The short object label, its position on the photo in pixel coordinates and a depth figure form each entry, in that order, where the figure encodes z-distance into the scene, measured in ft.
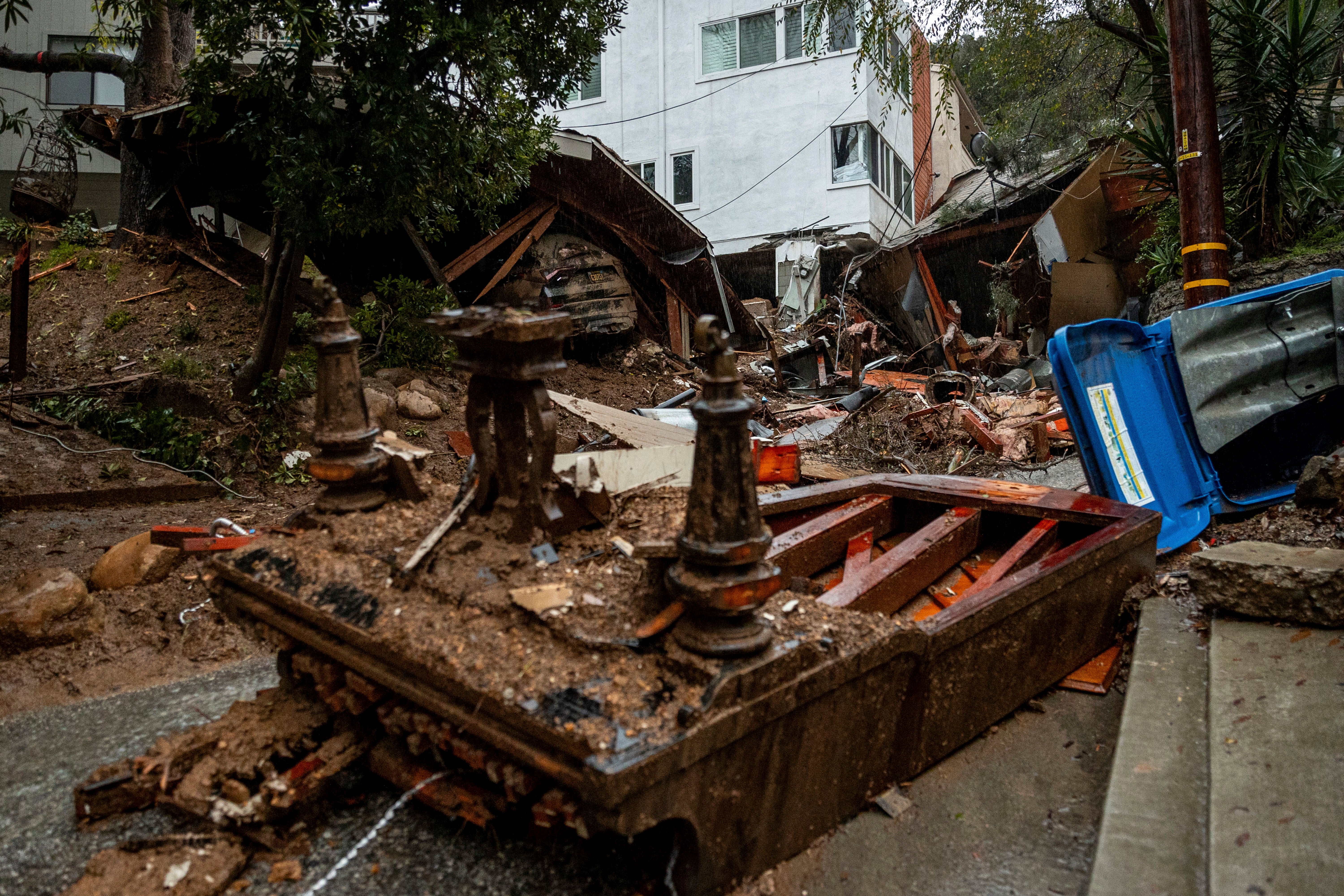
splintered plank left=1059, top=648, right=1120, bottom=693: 11.29
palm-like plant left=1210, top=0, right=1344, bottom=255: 22.17
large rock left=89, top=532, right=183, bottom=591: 14.93
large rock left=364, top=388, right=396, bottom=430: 25.45
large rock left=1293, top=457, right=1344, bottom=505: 13.65
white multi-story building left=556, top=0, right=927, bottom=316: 58.44
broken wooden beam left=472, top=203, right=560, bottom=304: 34.91
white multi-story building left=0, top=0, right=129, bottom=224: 61.67
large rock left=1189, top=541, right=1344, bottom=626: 9.91
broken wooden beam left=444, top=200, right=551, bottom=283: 33.83
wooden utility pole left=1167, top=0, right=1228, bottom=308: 17.90
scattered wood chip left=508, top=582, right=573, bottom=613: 7.17
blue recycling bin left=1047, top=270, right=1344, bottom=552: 15.01
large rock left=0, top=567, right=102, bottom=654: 12.81
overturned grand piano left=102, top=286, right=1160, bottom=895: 6.29
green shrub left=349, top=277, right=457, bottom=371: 29.81
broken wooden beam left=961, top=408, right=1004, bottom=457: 26.45
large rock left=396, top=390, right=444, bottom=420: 26.73
